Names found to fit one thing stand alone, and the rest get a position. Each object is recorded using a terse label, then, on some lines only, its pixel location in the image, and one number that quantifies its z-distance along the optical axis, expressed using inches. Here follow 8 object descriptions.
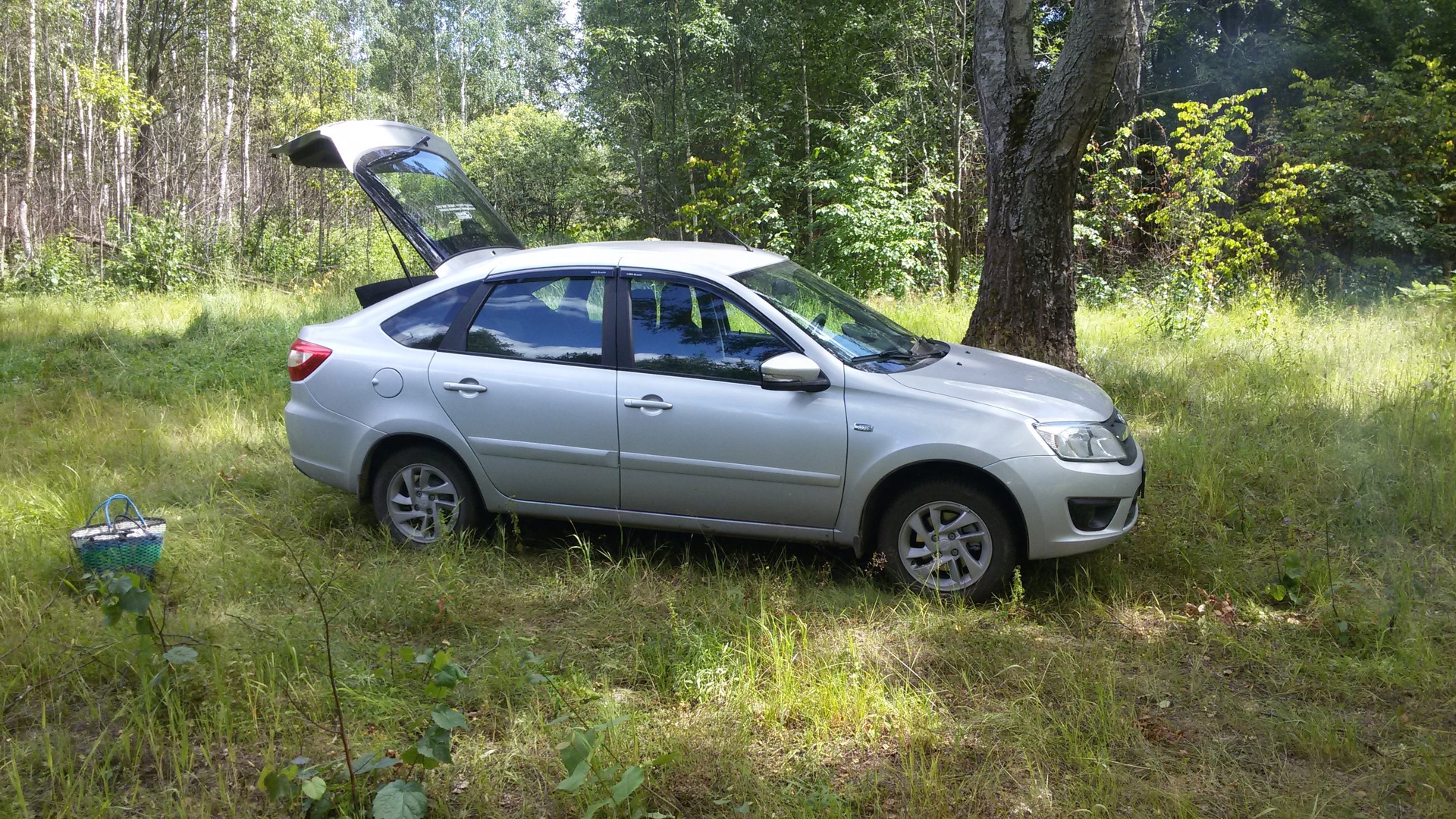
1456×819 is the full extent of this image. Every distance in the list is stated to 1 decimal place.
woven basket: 181.6
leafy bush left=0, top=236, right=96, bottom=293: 608.4
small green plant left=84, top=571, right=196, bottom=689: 123.6
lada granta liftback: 177.5
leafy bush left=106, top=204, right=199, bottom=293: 609.3
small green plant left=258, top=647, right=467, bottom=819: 109.7
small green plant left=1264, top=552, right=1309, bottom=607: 181.0
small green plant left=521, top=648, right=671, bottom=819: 101.9
